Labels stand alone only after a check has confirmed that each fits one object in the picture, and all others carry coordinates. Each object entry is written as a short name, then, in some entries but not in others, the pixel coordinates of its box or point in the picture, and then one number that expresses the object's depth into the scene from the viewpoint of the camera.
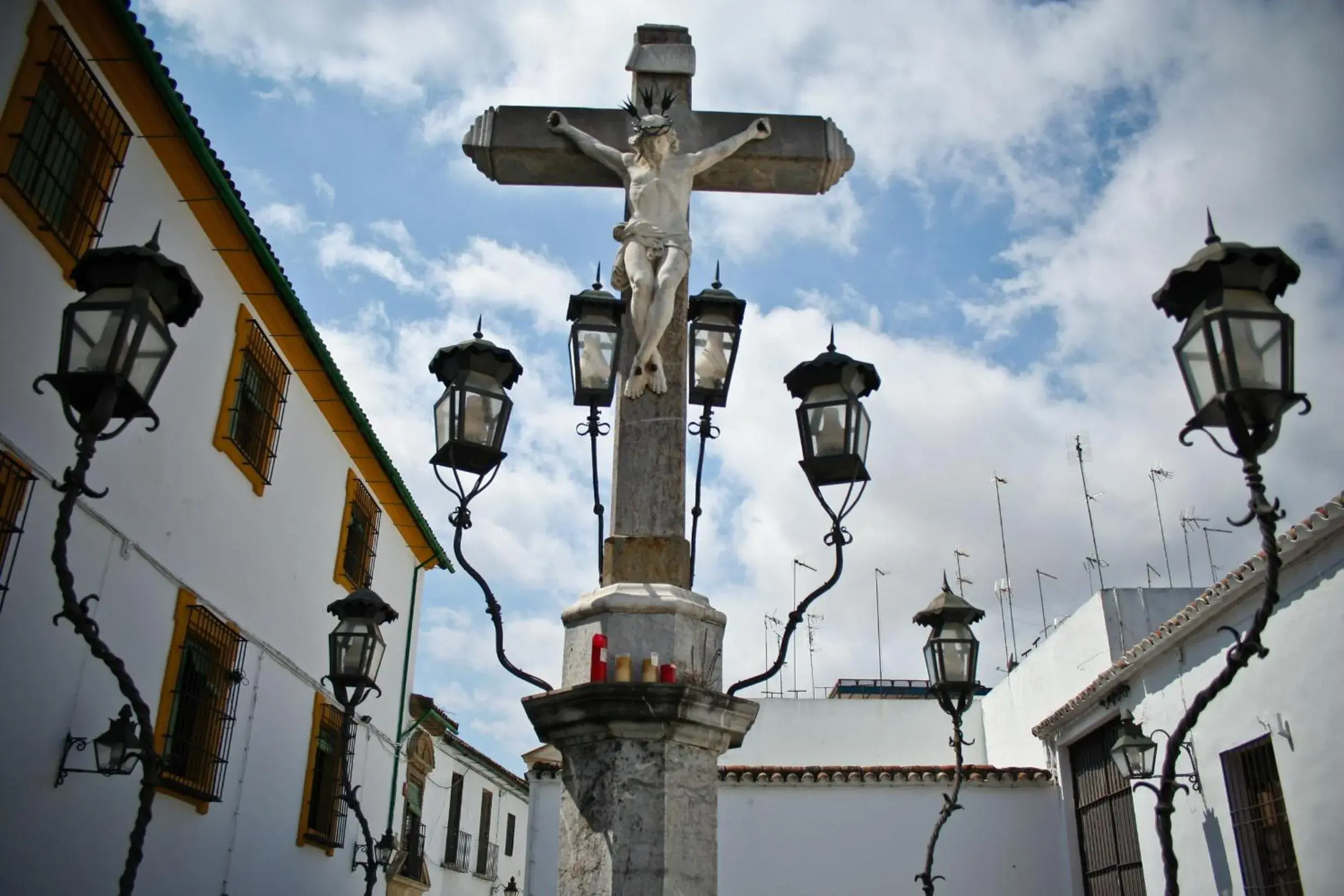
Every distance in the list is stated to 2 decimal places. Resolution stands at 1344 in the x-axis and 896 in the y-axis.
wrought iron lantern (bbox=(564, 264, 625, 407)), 4.11
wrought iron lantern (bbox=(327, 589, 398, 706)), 6.07
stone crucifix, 3.80
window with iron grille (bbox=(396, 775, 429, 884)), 15.50
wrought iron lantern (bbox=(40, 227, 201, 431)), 3.16
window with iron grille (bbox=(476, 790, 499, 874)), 21.11
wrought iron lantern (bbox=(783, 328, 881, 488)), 3.83
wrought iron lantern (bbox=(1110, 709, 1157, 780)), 9.66
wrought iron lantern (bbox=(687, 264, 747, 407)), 4.34
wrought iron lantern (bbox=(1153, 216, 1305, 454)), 2.96
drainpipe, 14.52
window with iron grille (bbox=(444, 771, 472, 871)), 19.23
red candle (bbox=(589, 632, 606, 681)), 3.29
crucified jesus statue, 3.98
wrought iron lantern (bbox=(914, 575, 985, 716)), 6.43
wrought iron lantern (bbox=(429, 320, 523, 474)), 3.91
